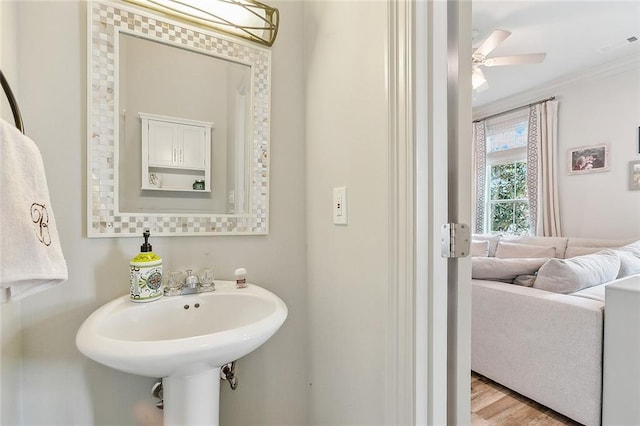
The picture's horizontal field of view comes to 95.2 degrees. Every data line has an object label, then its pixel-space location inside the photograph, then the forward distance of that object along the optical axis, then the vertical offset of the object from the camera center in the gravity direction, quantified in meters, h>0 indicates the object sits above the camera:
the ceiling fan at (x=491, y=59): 2.25 +1.26
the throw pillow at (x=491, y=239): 3.70 -0.38
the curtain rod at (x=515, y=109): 3.54 +1.36
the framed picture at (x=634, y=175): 2.91 +0.35
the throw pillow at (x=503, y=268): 1.90 -0.38
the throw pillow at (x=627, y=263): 2.07 -0.38
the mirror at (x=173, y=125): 0.91 +0.30
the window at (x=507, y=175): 3.88 +0.50
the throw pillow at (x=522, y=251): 3.01 -0.43
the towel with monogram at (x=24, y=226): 0.52 -0.03
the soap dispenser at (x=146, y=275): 0.86 -0.19
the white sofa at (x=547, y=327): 1.40 -0.63
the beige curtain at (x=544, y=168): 3.47 +0.52
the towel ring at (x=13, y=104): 0.59 +0.22
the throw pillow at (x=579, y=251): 2.77 -0.39
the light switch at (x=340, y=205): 0.93 +0.02
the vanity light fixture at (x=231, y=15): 1.01 +0.71
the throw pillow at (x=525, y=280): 1.82 -0.44
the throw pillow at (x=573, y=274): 1.63 -0.37
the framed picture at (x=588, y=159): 3.15 +0.57
